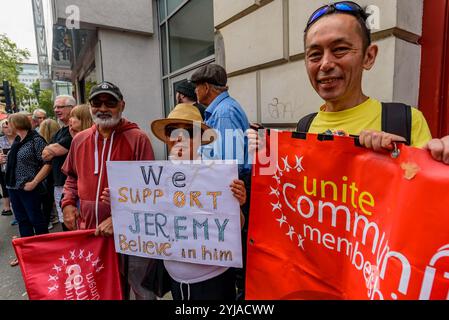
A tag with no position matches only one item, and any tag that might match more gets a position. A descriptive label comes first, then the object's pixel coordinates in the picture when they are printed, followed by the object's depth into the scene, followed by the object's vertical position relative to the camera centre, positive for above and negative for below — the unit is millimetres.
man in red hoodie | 1882 -137
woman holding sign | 1569 -780
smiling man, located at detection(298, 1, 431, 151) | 1127 +287
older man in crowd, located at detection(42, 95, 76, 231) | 3219 -191
